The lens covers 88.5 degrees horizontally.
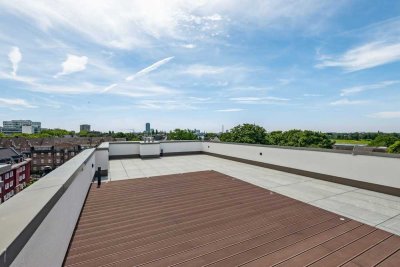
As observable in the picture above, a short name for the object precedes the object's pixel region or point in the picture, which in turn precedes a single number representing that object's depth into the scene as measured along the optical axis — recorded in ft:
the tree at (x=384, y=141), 124.41
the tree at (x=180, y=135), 164.96
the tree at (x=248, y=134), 90.24
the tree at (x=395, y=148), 65.69
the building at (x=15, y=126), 458.09
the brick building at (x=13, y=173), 94.19
